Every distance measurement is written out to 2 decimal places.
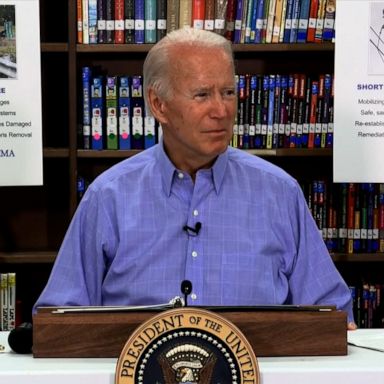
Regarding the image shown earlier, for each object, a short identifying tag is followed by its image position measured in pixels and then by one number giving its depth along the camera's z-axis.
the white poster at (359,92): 5.50
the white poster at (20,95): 5.58
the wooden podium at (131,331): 2.61
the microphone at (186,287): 2.75
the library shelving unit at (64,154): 6.09
